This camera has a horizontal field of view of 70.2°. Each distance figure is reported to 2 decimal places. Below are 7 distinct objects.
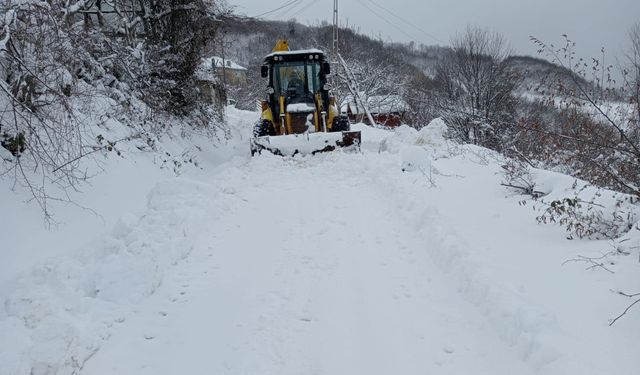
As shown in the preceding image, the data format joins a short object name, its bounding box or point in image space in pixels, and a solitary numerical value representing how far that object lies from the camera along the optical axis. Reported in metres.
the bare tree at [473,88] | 19.98
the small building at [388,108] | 30.99
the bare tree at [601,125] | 4.79
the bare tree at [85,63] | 4.30
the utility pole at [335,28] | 23.07
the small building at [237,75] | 56.19
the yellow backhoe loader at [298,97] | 11.84
